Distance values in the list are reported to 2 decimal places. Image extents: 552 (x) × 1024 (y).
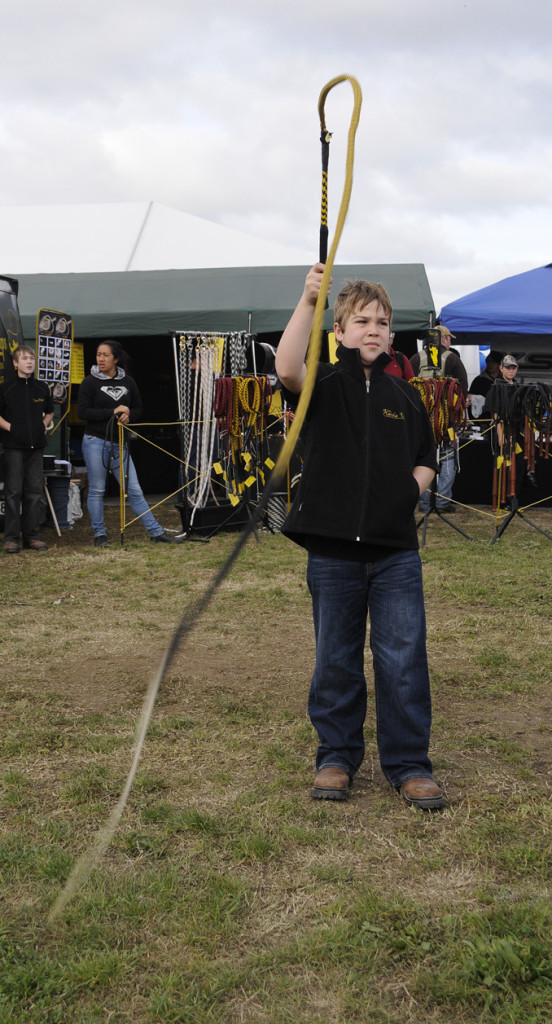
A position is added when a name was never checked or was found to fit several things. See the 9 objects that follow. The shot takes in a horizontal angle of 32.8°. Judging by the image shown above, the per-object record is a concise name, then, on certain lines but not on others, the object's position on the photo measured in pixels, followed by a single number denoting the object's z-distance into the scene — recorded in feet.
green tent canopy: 39.55
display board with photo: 33.86
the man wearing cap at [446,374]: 36.31
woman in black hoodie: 30.76
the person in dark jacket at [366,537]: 10.57
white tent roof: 47.65
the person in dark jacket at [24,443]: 29.78
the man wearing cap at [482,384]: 42.47
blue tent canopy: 39.24
